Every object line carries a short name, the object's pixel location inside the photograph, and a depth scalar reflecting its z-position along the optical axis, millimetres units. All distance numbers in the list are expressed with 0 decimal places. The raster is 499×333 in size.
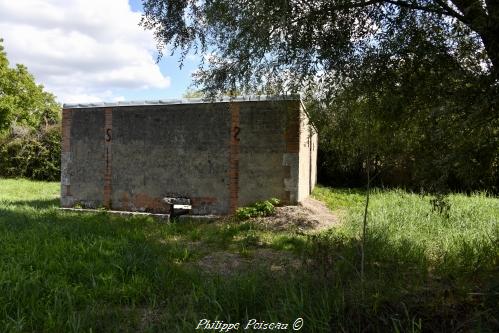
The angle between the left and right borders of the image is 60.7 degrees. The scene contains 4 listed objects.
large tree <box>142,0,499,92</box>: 6461
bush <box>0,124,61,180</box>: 24531
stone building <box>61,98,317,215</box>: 11625
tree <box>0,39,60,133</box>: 37000
